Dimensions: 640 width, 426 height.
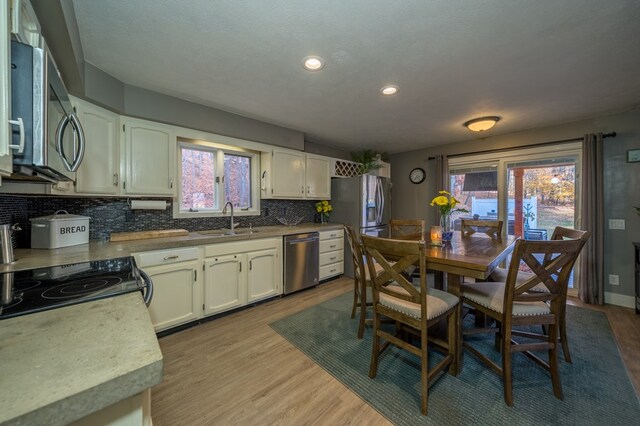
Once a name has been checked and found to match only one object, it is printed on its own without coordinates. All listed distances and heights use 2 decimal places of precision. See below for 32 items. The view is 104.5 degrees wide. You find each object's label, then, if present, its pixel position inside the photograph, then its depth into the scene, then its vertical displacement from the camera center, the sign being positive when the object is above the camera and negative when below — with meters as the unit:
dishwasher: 3.20 -0.64
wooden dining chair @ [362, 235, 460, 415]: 1.46 -0.60
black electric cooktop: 0.85 -0.31
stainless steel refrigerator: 4.03 +0.15
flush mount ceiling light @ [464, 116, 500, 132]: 2.99 +1.10
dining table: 1.58 -0.31
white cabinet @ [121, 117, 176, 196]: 2.32 +0.55
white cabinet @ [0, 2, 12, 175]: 0.68 +0.37
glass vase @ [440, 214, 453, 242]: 2.49 -0.16
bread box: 1.85 -0.13
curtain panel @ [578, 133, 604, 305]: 2.99 -0.07
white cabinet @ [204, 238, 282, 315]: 2.54 -0.67
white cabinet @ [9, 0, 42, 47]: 0.82 +0.73
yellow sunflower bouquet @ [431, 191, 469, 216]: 2.38 +0.09
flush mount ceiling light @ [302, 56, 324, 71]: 1.87 +1.18
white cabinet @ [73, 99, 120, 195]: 2.01 +0.53
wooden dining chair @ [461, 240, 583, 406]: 1.44 -0.57
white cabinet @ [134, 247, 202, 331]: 2.17 -0.66
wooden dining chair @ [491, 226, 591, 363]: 1.68 -0.56
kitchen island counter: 0.42 -0.32
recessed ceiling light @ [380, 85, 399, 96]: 2.33 +1.19
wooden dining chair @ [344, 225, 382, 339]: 2.15 -0.49
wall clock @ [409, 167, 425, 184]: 4.77 +0.75
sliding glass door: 3.37 +0.39
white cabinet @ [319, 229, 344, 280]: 3.70 -0.62
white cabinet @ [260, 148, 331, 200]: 3.50 +0.59
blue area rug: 1.43 -1.15
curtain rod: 2.98 +0.97
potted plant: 4.64 +1.03
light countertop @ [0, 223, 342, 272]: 1.48 -0.27
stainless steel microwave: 0.80 +0.37
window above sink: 2.96 +0.45
